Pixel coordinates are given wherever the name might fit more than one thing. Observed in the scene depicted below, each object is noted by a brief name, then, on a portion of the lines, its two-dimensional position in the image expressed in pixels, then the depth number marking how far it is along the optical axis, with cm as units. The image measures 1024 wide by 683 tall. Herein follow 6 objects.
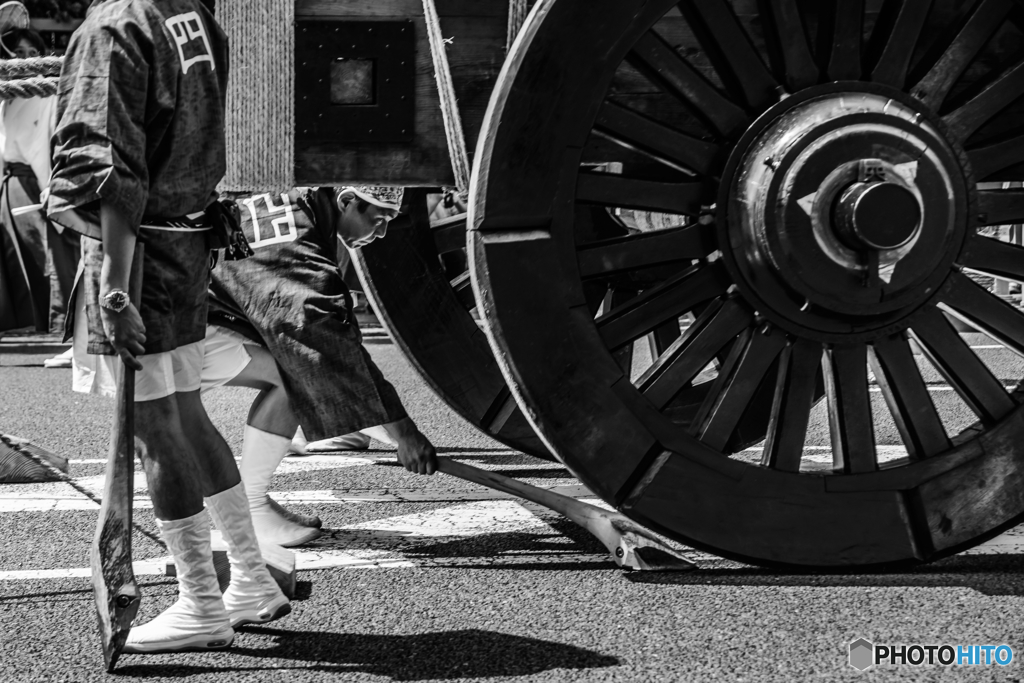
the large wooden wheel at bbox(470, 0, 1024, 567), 517
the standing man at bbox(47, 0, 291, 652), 489
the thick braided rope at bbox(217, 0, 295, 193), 559
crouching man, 697
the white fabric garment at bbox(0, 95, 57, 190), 1031
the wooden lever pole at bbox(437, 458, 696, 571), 633
